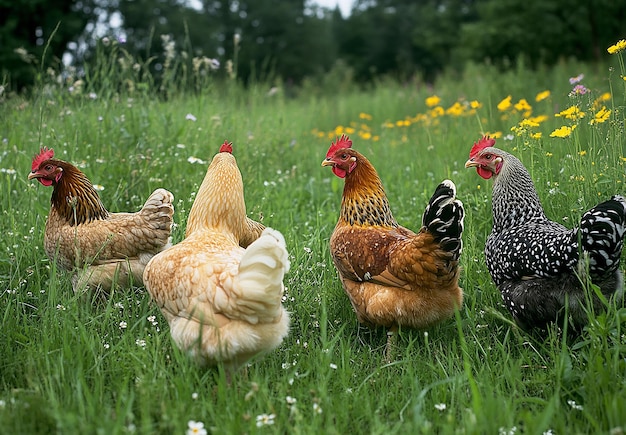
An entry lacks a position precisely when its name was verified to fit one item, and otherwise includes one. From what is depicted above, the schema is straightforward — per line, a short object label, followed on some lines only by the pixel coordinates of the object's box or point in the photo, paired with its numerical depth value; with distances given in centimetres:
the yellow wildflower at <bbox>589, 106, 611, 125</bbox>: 346
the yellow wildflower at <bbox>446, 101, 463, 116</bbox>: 610
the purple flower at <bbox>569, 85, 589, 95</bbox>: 356
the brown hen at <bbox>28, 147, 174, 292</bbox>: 361
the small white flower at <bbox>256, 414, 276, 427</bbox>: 215
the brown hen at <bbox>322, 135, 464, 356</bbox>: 279
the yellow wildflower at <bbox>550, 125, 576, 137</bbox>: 353
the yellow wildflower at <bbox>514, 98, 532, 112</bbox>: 519
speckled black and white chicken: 256
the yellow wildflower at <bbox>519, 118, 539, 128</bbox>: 377
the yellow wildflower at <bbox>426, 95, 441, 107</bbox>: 697
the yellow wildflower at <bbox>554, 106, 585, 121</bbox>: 354
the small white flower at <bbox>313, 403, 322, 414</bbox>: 220
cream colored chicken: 233
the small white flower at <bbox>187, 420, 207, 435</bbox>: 206
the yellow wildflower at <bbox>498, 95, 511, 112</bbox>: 486
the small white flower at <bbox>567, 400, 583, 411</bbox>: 230
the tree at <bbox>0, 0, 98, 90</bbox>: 1620
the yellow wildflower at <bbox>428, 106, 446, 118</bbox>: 646
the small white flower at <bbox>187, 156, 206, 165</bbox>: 476
